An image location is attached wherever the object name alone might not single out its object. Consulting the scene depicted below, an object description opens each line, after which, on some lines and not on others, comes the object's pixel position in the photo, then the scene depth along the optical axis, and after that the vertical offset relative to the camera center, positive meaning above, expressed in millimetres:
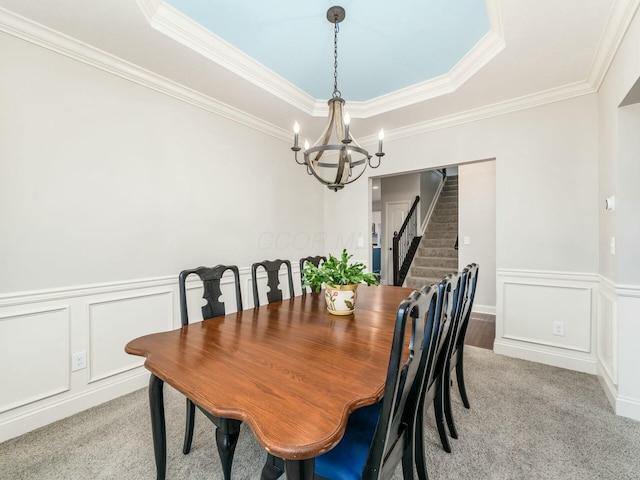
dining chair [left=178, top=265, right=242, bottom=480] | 1282 -484
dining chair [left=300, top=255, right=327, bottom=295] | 2701 -204
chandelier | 1823 +574
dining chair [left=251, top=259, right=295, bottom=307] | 2367 -327
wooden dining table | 798 -490
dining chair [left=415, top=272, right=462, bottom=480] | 1240 -662
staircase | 5621 -149
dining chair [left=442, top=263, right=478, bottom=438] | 1759 -708
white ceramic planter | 1828 -370
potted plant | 1836 -267
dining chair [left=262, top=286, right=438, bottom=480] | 844 -661
